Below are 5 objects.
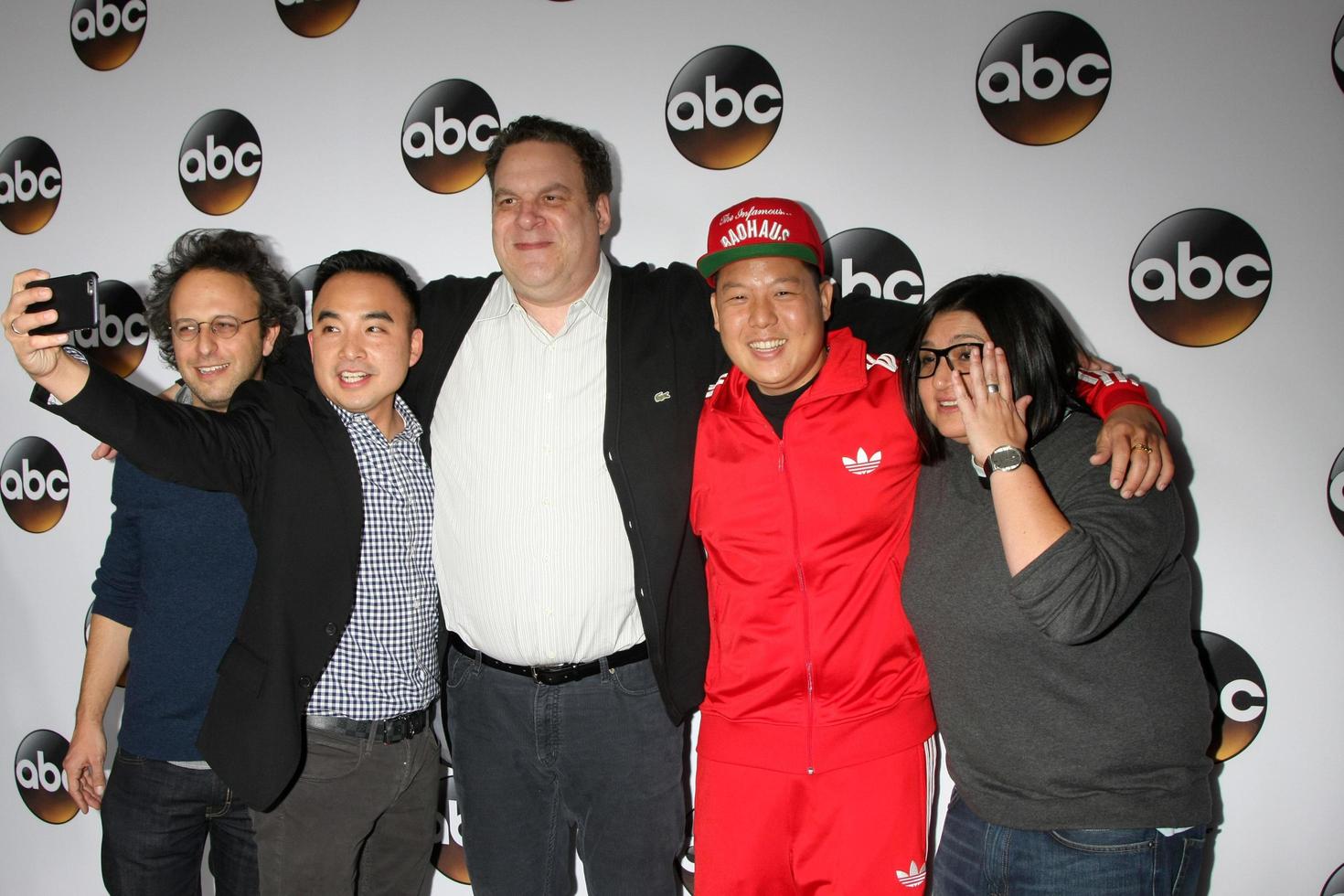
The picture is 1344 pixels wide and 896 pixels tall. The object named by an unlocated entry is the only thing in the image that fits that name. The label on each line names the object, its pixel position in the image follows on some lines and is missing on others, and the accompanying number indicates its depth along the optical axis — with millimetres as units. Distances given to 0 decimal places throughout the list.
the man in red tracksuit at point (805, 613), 1475
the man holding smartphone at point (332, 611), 1506
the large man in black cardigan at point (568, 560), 1661
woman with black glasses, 1188
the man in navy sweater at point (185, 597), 1729
